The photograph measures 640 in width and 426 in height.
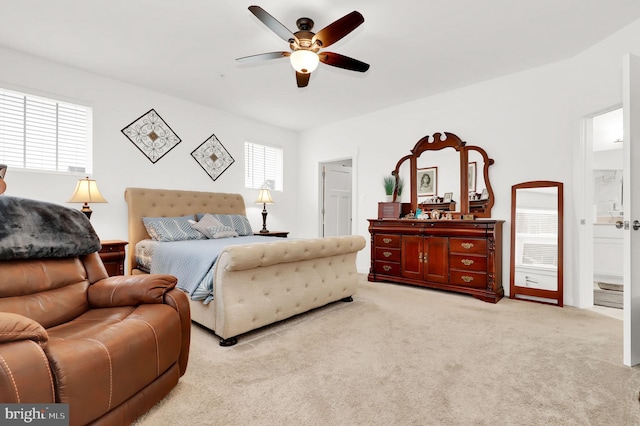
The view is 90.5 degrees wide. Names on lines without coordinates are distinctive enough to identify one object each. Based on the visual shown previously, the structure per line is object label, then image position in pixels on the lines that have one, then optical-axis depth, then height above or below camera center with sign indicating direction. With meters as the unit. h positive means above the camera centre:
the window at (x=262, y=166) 5.50 +0.87
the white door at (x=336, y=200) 6.17 +0.29
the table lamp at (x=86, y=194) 3.34 +0.21
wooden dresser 3.62 -0.50
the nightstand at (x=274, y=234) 5.05 -0.32
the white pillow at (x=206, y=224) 4.03 -0.13
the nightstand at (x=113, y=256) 3.41 -0.45
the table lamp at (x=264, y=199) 5.23 +0.25
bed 2.31 -0.55
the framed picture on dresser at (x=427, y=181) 4.46 +0.48
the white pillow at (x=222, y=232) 4.02 -0.23
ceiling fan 2.26 +1.37
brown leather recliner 1.07 -0.50
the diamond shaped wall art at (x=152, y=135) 4.14 +1.07
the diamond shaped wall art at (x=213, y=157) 4.82 +0.90
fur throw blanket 1.63 -0.09
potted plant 4.81 +0.43
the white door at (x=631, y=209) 2.06 +0.04
